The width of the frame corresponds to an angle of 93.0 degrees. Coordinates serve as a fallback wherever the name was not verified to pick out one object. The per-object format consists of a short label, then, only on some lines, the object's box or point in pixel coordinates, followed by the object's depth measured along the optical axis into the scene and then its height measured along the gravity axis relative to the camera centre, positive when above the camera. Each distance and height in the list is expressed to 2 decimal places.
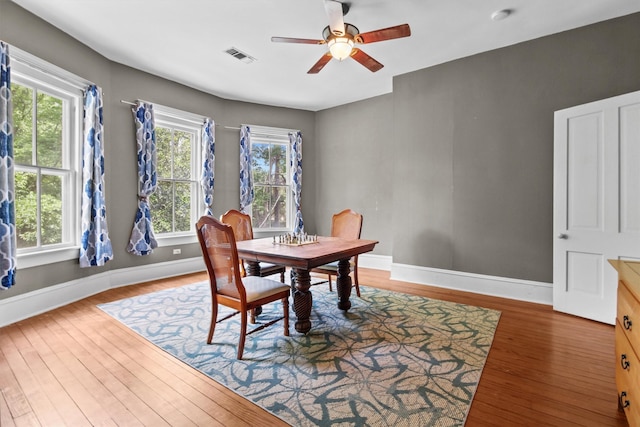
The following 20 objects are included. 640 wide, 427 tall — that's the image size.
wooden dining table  2.48 -0.41
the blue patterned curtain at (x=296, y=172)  5.92 +0.75
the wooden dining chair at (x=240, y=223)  3.69 -0.16
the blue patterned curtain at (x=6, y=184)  2.70 +0.25
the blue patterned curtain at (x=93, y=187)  3.64 +0.28
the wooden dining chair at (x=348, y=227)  3.73 -0.22
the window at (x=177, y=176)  4.75 +0.56
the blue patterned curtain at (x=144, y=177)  4.30 +0.48
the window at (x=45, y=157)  3.09 +0.59
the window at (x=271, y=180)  5.84 +0.60
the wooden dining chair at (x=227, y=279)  2.26 -0.54
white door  2.74 +0.08
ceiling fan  2.40 +1.47
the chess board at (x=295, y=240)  3.18 -0.33
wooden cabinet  1.32 -0.64
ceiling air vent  3.74 +1.98
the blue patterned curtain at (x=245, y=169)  5.48 +0.75
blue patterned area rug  1.72 -1.10
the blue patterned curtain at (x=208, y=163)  5.05 +0.79
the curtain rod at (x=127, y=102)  4.24 +1.53
